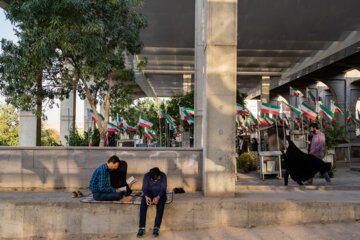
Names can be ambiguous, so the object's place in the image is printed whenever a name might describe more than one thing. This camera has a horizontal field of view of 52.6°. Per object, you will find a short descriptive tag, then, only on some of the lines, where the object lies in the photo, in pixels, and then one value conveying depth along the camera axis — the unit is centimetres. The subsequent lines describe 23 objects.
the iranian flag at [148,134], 2443
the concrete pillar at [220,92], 816
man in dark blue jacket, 692
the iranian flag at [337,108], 1920
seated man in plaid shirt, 730
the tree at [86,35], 1350
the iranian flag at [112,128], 2198
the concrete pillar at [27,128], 1886
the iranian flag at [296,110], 1645
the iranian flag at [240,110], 1643
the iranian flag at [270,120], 2065
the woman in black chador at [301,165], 970
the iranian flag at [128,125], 2392
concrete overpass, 820
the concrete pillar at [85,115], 3438
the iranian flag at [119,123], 2477
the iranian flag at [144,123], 2117
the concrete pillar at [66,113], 2512
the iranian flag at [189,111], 2161
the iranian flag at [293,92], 1711
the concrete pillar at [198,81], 1822
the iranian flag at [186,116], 2170
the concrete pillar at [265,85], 4438
